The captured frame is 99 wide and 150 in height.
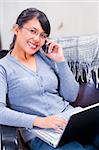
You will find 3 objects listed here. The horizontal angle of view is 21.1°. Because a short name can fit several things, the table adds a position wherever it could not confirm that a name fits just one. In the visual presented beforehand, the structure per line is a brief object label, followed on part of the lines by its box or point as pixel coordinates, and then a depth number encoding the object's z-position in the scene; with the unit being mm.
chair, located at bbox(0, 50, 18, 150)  1096
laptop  1118
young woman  1232
